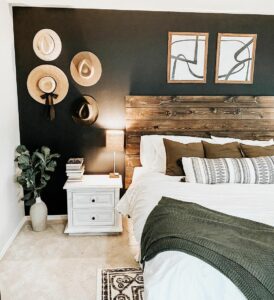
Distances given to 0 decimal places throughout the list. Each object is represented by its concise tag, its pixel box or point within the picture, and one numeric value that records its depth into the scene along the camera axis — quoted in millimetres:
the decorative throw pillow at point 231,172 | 2652
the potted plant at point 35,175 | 3035
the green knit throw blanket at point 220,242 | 1260
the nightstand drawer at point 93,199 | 3064
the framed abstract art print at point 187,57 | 3256
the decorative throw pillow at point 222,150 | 2914
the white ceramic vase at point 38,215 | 3127
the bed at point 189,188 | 1302
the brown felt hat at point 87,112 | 3279
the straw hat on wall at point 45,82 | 3197
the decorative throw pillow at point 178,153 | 2893
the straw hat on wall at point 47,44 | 3135
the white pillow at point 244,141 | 3170
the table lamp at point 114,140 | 3143
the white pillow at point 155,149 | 3121
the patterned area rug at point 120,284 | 2152
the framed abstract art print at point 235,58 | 3301
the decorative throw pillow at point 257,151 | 2896
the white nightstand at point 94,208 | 3055
